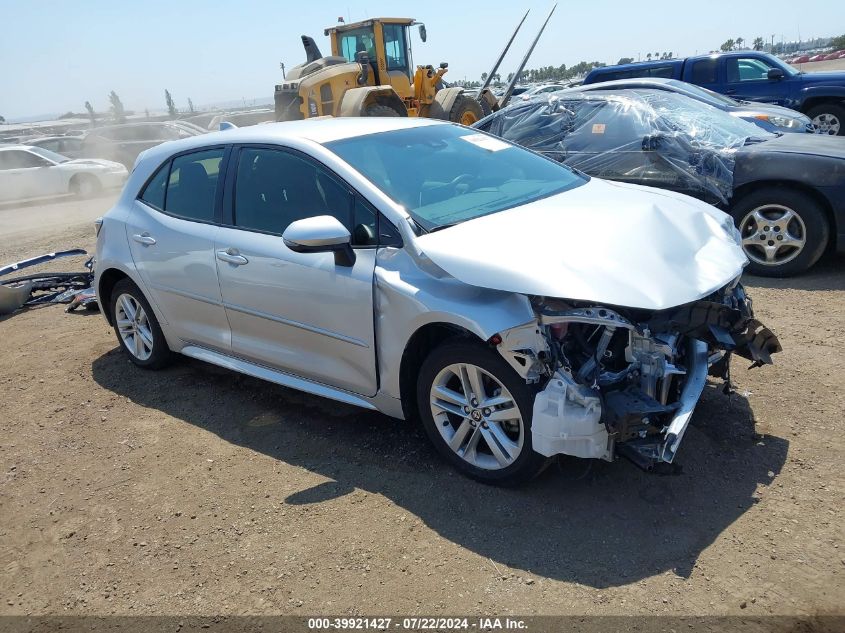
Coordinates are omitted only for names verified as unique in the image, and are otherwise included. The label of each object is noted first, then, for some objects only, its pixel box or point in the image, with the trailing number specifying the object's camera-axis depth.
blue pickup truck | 11.97
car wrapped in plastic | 5.56
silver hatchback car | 2.90
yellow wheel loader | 14.23
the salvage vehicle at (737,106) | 8.38
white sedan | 17.22
